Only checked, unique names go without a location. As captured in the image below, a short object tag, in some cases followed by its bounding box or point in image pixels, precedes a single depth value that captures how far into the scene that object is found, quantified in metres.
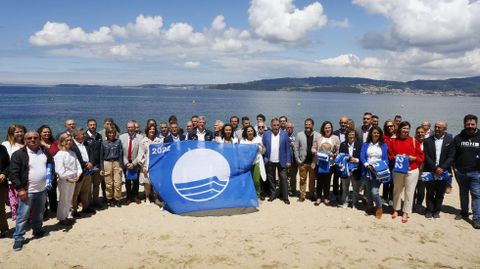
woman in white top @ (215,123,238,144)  8.74
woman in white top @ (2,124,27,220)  7.19
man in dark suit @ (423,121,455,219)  7.81
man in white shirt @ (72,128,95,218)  7.66
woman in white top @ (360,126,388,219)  7.89
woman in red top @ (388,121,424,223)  7.70
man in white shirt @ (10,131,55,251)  6.10
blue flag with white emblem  8.08
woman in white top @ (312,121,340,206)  8.64
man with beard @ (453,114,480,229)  7.55
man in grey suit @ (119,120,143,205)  8.62
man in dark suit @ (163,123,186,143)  9.18
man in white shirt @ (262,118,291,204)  8.96
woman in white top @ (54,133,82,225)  7.06
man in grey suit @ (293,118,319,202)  8.95
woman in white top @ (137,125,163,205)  8.58
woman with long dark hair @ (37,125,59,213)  7.43
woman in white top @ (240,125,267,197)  8.85
